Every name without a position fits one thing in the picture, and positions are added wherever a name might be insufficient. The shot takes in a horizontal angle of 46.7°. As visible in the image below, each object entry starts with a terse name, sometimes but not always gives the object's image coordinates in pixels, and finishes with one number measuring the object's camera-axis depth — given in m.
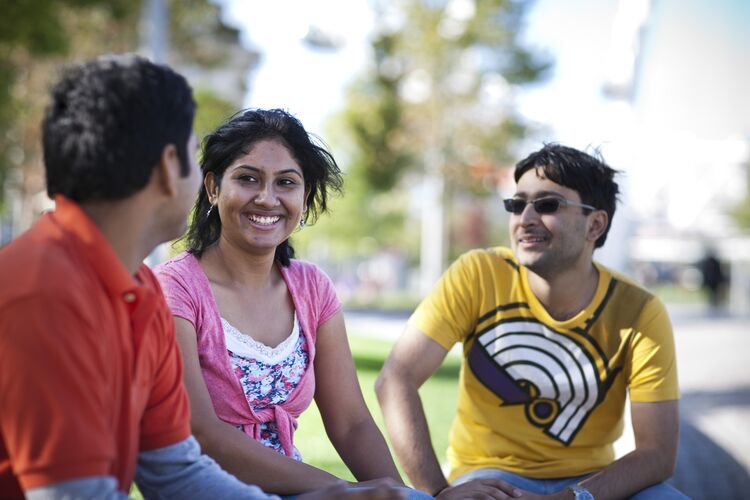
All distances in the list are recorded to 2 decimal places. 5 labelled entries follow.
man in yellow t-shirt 3.37
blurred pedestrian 29.94
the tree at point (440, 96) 29.59
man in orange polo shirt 1.65
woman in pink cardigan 2.66
